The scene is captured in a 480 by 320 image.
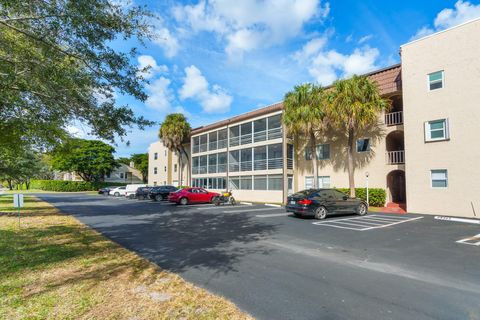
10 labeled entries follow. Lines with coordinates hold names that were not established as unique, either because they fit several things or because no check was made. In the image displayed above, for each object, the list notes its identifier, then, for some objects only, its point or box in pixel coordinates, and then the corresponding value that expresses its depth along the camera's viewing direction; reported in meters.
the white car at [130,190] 33.84
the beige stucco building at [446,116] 13.76
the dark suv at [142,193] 27.77
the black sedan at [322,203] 13.23
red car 21.56
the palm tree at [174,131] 33.59
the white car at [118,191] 37.29
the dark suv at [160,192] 25.81
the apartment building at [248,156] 23.56
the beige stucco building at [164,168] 37.60
